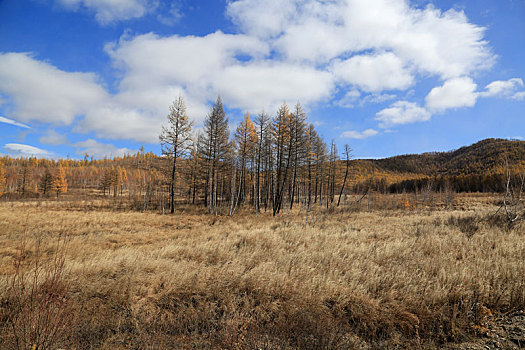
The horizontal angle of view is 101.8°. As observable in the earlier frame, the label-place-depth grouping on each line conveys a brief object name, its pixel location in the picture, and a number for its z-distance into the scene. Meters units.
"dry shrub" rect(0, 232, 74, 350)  2.58
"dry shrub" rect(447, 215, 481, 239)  9.57
